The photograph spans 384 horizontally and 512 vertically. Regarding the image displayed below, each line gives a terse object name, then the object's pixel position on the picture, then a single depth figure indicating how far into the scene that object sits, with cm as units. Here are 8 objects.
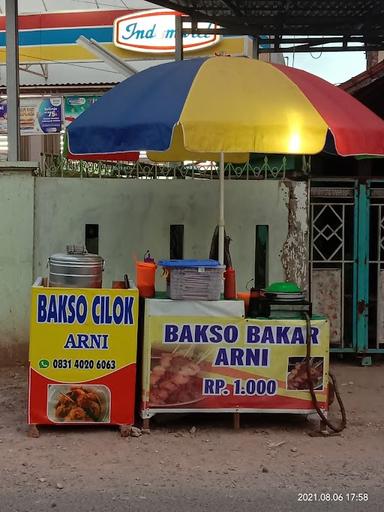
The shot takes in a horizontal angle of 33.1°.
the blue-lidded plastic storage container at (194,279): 465
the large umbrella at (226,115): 432
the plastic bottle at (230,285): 495
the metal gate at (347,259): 658
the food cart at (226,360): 467
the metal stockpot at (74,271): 467
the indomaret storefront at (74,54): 1355
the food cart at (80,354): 459
